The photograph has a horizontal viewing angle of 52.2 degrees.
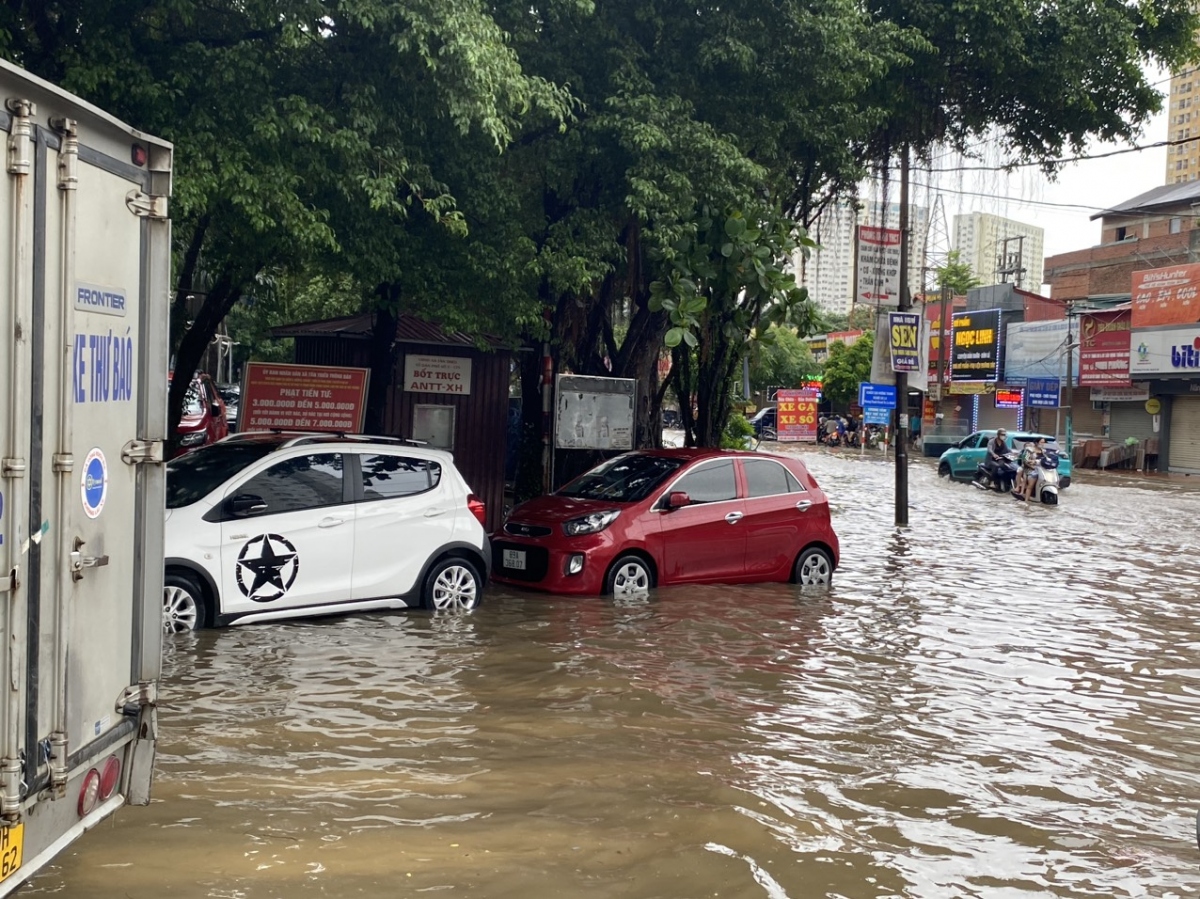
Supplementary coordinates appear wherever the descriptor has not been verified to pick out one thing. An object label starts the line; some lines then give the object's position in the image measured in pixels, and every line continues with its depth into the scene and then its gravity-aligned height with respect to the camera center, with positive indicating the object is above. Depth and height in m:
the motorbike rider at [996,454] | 30.20 -0.91
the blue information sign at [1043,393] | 48.03 +1.01
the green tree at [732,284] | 14.48 +1.56
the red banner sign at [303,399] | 14.23 +0.00
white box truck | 3.63 -0.23
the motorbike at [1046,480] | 26.80 -1.37
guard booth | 15.73 +0.20
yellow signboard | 21.12 +1.25
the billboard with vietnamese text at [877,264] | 20.31 +2.49
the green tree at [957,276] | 68.19 +7.87
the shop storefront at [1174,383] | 40.12 +1.32
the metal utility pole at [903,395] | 20.64 +0.35
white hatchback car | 9.16 -1.05
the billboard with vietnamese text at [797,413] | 52.09 -0.06
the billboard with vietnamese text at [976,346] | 52.79 +3.11
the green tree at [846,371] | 59.58 +2.10
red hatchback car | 11.79 -1.20
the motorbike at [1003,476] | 29.89 -1.45
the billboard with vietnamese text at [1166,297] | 39.78 +4.16
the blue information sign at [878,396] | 40.81 +0.60
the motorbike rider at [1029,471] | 27.59 -1.20
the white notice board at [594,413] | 15.50 -0.08
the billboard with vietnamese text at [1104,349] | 43.94 +2.59
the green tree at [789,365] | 66.25 +2.67
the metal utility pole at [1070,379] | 42.31 +1.42
